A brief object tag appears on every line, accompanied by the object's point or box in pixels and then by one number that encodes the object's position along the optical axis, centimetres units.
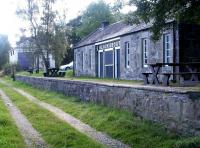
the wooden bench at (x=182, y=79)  923
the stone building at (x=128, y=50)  1348
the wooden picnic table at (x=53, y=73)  2510
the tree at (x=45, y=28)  2822
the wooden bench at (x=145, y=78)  1037
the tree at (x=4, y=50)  5632
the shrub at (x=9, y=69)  4594
